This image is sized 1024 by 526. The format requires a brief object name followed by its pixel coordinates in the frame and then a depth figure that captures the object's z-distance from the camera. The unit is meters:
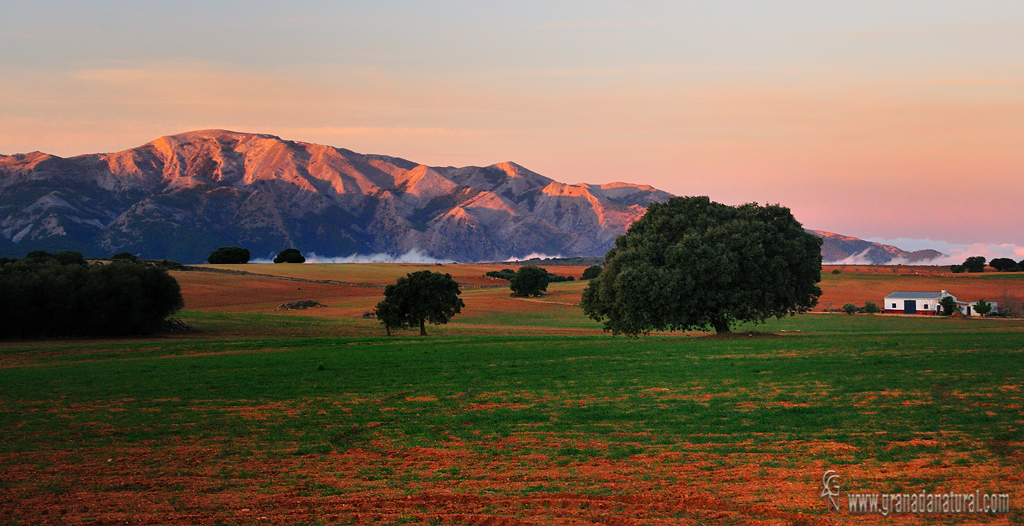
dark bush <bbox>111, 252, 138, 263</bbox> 116.70
